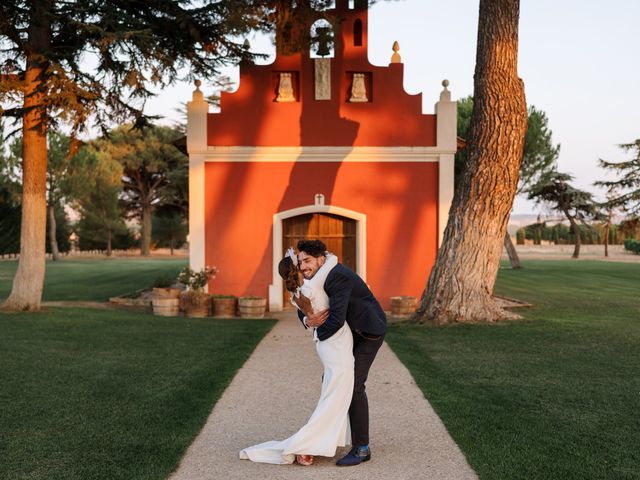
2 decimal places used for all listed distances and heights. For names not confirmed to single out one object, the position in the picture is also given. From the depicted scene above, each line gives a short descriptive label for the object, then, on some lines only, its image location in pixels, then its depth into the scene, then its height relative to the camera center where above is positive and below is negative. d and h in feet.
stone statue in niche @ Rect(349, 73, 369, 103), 51.26 +12.41
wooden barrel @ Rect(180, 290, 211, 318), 46.78 -4.81
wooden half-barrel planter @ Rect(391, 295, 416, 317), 46.87 -4.97
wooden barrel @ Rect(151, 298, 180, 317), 47.24 -5.03
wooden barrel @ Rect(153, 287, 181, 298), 47.73 -4.06
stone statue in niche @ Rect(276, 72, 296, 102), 51.16 +12.39
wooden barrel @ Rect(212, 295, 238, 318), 46.85 -5.00
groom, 14.89 -1.95
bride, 14.93 -3.40
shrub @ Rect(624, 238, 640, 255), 184.25 -1.99
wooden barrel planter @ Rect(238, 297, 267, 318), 46.34 -4.96
